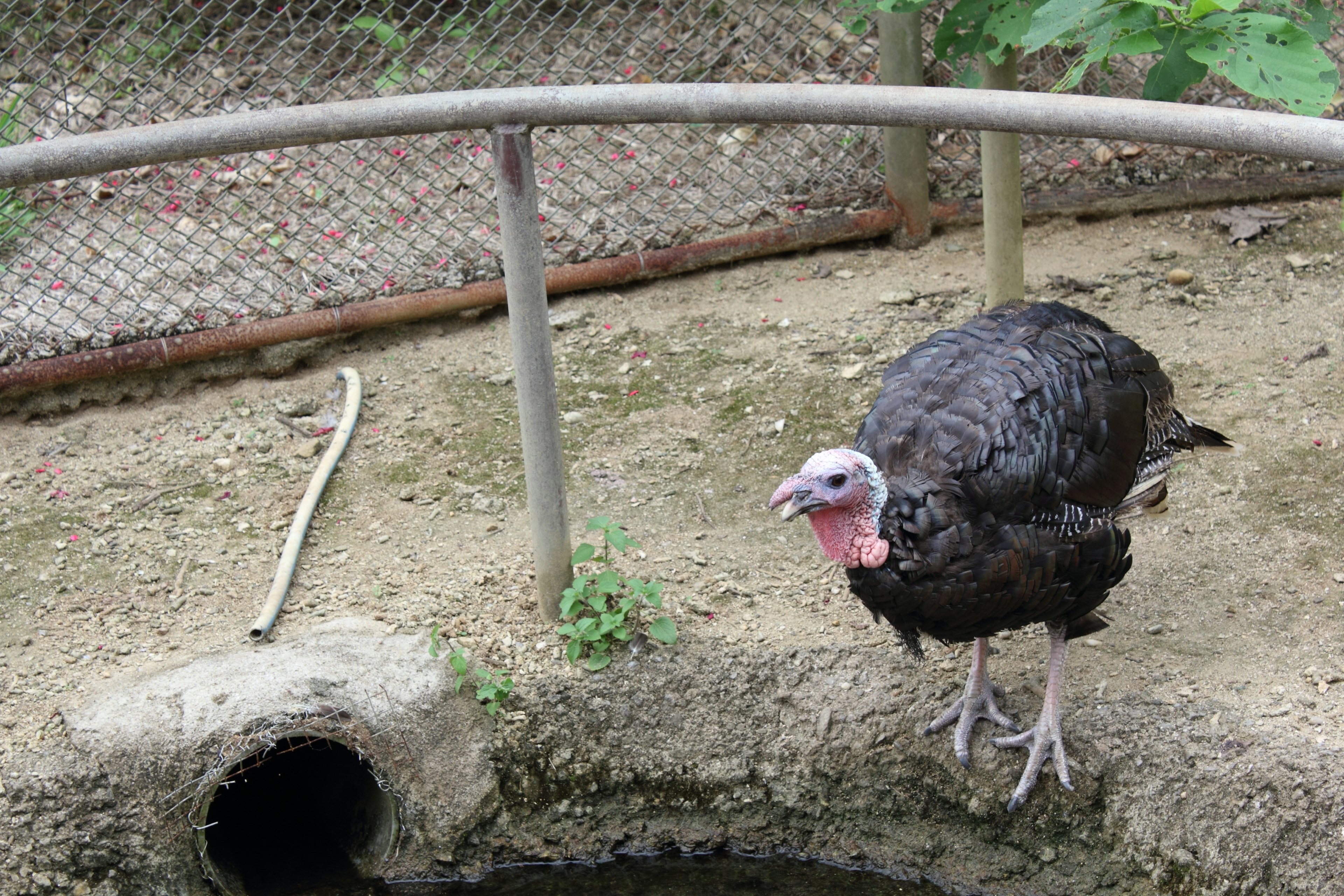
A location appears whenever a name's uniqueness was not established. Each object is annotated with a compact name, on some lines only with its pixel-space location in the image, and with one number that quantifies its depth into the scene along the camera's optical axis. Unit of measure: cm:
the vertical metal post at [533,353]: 275
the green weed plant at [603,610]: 305
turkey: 248
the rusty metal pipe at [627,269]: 419
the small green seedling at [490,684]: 299
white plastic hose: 322
